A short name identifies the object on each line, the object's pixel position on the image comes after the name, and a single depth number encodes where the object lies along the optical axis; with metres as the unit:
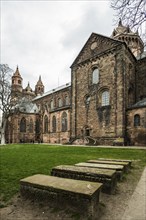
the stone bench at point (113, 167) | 4.94
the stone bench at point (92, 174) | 4.02
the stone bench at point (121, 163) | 5.89
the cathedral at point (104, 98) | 26.22
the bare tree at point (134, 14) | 5.44
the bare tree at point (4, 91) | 31.25
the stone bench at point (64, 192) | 2.80
